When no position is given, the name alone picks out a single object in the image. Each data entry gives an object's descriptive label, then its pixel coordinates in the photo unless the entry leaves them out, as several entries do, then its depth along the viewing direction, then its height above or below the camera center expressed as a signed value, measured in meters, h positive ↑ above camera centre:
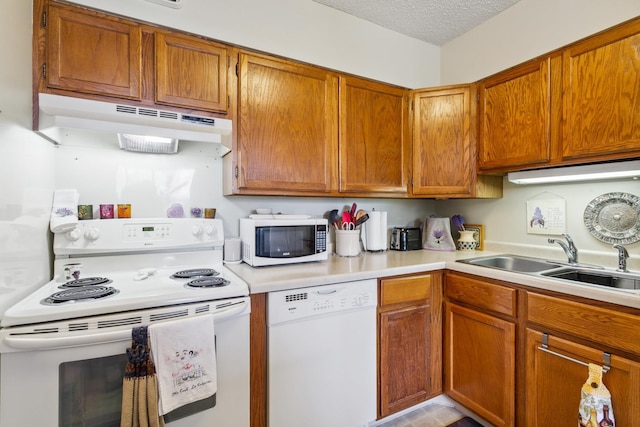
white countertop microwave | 1.63 -0.17
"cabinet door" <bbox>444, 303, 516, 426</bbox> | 1.50 -0.85
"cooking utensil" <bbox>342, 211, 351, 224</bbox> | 2.09 -0.05
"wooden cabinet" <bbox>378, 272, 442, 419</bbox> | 1.62 -0.76
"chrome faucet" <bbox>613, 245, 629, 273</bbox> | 1.46 -0.24
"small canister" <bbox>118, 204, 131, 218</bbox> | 1.54 +0.00
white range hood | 1.22 +0.41
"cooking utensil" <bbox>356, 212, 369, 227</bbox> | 2.08 -0.06
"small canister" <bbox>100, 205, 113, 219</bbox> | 1.50 -0.01
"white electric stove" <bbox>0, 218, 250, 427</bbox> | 0.93 -0.38
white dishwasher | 1.34 -0.71
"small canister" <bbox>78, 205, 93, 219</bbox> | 1.46 -0.01
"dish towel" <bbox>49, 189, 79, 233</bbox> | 1.34 +0.00
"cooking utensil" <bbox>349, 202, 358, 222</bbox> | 2.11 -0.01
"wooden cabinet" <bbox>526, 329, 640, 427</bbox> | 1.11 -0.73
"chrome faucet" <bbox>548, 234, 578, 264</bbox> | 1.69 -0.23
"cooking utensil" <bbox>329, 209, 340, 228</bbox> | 2.14 -0.05
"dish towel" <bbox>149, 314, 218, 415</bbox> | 1.03 -0.54
